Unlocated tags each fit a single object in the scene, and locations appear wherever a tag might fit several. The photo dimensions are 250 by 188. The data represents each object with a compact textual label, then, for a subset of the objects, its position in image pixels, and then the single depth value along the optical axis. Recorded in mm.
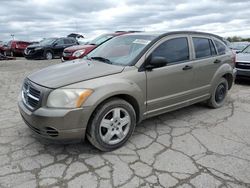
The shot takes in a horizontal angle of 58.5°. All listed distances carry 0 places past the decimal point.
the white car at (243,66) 6887
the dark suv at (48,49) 14945
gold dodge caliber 2688
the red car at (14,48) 18625
